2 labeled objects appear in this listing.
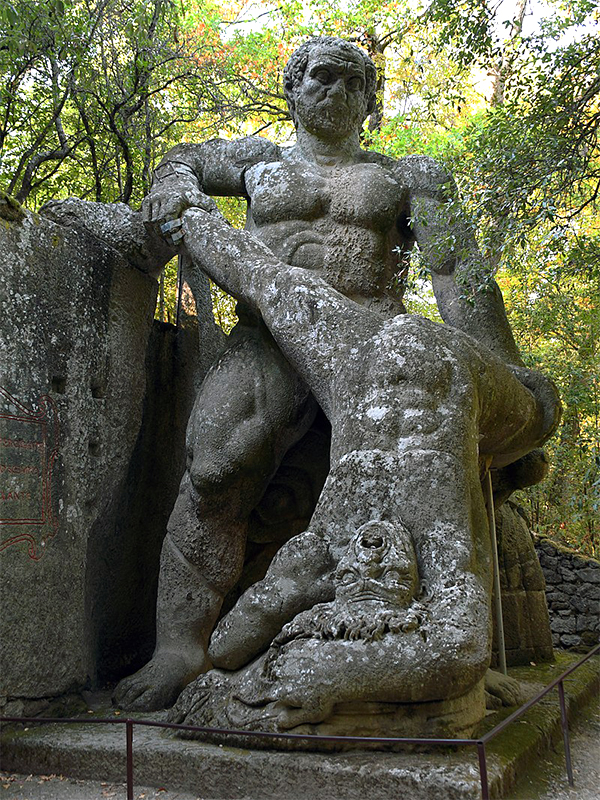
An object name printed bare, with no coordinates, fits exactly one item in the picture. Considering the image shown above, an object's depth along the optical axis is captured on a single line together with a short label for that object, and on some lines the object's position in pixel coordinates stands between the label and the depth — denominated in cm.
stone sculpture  286
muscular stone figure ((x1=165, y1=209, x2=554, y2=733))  274
